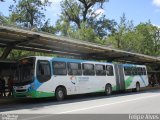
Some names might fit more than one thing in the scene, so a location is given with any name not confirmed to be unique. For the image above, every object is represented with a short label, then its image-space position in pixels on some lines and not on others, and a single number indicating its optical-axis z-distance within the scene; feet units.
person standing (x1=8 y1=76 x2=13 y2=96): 39.47
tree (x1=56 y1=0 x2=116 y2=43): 101.53
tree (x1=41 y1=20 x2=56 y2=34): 92.18
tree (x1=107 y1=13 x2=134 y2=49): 99.20
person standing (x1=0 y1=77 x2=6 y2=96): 38.87
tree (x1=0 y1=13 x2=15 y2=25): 74.01
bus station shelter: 35.89
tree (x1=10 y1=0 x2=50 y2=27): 86.82
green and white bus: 34.25
